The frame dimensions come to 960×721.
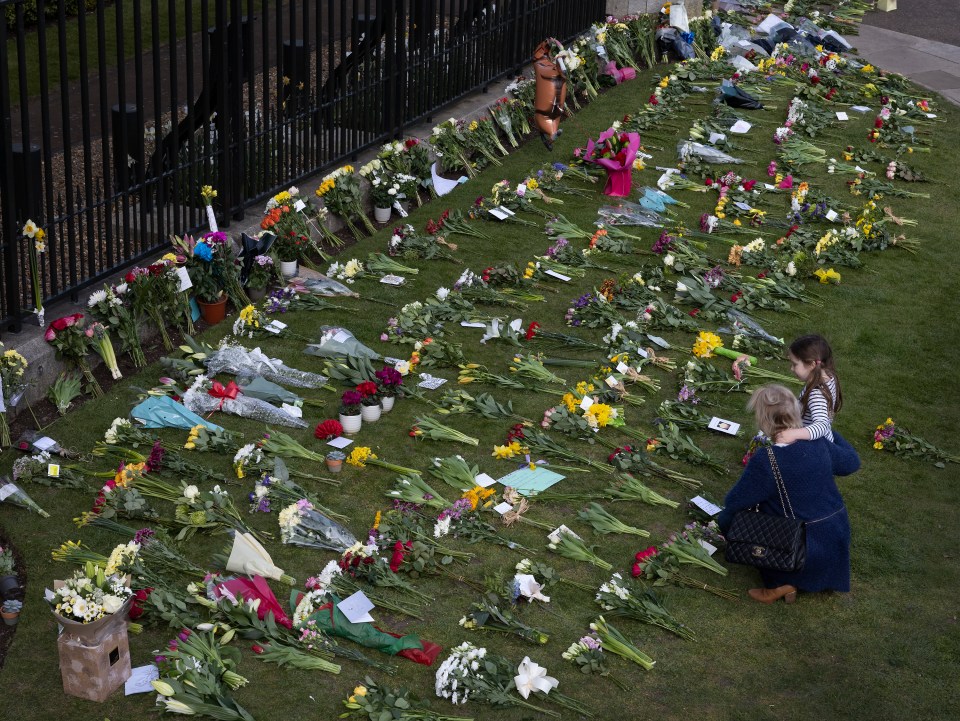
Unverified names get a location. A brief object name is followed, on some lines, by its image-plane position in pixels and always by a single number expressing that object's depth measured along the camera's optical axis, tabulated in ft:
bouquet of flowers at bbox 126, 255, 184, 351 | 26.37
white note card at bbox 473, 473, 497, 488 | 22.31
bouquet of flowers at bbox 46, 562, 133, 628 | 16.31
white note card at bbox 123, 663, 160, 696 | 17.04
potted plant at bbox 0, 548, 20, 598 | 19.20
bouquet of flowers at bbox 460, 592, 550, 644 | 18.29
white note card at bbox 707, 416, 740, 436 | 24.18
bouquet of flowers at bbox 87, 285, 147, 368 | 25.73
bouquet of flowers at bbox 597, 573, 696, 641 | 18.70
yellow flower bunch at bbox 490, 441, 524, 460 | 23.27
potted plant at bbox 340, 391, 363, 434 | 23.99
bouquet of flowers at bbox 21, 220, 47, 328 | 23.86
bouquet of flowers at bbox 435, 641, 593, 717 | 16.92
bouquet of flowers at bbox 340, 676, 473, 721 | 16.46
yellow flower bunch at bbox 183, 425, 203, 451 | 22.99
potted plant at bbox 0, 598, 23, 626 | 18.70
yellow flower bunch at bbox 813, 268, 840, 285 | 31.81
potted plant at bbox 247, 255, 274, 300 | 29.66
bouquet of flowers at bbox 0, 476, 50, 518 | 21.26
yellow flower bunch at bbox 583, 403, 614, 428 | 24.23
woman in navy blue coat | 18.99
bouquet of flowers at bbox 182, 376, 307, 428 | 24.43
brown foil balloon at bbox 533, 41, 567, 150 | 39.86
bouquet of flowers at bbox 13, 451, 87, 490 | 21.94
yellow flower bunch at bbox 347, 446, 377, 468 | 22.82
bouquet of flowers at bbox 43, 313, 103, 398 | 24.64
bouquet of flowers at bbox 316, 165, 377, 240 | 33.35
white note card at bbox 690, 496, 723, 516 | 21.50
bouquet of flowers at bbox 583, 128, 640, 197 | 36.60
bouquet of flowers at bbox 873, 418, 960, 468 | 23.90
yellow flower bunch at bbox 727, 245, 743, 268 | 32.35
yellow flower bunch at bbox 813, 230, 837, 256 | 33.12
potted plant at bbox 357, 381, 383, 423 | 24.39
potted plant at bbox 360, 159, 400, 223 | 35.17
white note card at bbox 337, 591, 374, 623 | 18.44
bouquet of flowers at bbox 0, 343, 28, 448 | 23.25
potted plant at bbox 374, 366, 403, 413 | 24.79
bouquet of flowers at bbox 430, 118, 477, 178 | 38.52
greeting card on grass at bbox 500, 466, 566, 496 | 22.22
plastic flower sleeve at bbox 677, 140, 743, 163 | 40.16
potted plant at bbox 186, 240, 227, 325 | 28.09
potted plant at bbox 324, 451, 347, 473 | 22.57
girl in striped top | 20.56
